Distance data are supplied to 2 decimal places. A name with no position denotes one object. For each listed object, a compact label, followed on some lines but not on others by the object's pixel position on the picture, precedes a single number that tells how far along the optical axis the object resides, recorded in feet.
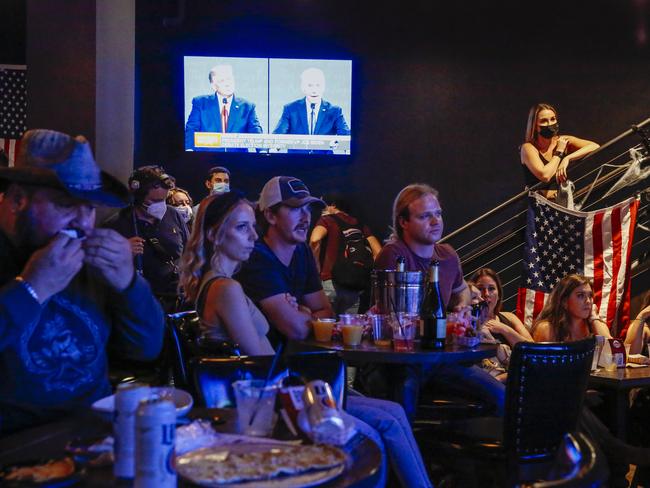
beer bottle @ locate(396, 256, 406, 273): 12.86
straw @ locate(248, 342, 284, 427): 6.44
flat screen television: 28.35
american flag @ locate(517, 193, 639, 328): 21.17
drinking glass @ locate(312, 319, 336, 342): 12.12
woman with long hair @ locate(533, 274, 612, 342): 16.07
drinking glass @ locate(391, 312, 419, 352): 11.68
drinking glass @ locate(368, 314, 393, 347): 12.27
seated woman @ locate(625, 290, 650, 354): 17.31
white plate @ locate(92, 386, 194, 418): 6.35
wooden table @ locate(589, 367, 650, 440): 12.82
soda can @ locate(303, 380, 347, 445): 6.06
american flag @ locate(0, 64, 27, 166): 29.84
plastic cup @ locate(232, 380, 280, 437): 6.42
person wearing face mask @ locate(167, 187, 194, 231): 22.43
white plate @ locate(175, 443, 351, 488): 5.19
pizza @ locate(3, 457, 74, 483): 5.28
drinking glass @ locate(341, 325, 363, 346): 11.73
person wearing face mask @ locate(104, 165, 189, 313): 17.46
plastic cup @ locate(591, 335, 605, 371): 13.48
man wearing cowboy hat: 6.87
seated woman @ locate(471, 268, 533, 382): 15.67
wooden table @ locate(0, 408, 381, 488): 5.38
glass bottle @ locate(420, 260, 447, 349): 11.78
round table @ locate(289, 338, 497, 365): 11.18
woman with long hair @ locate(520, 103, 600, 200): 23.81
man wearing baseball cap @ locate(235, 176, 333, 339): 12.37
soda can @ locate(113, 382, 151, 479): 5.29
